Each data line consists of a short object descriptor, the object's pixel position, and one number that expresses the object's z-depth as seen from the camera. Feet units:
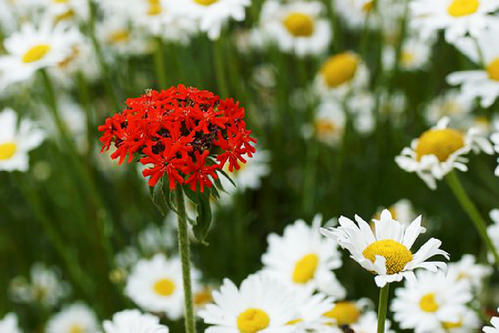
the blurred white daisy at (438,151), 2.64
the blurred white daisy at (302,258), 2.71
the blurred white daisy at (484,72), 2.91
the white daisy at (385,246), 2.16
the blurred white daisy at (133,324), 2.42
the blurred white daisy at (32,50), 3.20
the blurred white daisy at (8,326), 2.86
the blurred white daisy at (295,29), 3.98
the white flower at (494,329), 2.19
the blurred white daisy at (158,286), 3.05
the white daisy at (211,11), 3.09
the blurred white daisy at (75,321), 3.45
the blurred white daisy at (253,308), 2.38
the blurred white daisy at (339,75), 3.57
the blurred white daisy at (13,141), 3.19
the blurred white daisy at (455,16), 2.84
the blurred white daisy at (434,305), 2.60
